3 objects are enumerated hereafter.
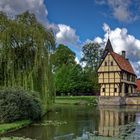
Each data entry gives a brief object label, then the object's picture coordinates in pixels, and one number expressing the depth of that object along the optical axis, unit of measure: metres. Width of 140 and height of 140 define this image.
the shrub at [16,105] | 12.90
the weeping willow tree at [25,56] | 16.31
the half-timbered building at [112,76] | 31.13
